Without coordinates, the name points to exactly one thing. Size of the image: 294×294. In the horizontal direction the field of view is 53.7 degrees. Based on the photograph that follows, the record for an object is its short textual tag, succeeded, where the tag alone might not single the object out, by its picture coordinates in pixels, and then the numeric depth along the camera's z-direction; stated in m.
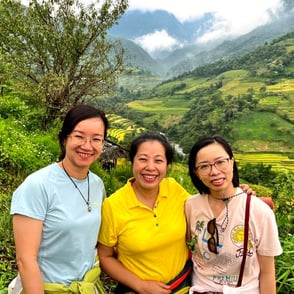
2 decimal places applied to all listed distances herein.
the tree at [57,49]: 7.56
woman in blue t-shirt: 1.39
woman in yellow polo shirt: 1.68
